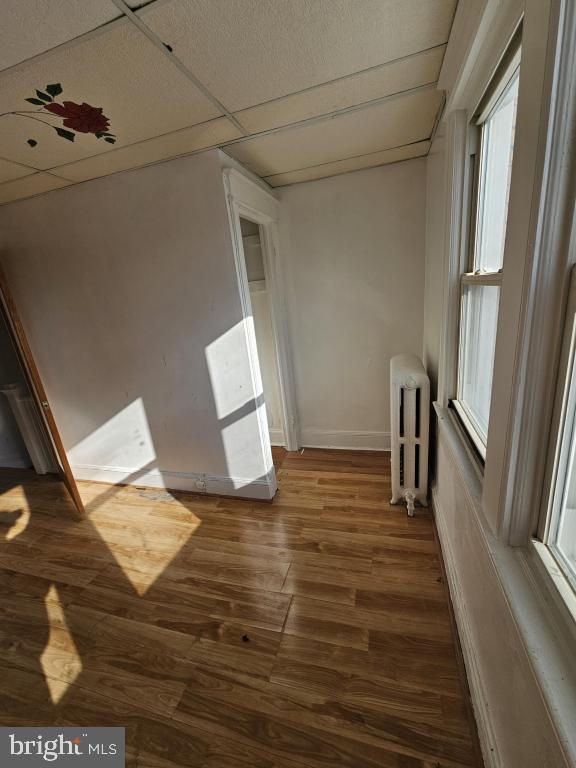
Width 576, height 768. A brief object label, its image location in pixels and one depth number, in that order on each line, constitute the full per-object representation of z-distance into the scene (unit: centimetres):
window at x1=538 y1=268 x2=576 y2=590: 65
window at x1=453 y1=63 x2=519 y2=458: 107
